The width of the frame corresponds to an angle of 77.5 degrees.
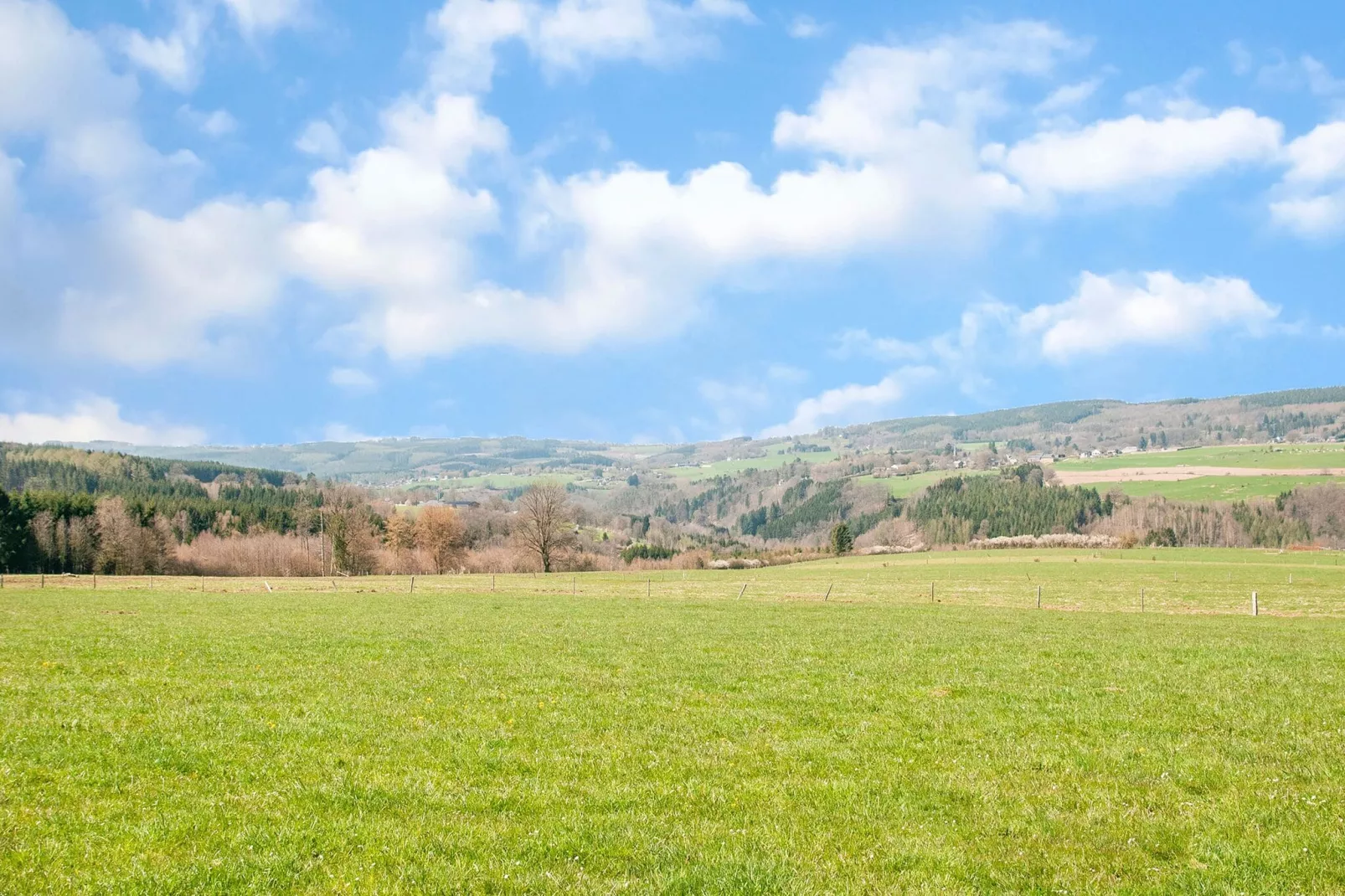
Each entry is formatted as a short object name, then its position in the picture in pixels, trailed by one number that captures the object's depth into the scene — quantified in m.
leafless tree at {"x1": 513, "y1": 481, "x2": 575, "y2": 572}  125.75
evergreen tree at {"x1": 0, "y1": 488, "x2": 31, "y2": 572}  114.62
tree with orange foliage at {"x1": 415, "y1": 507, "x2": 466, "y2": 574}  139.38
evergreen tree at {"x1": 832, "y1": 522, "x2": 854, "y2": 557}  175.36
